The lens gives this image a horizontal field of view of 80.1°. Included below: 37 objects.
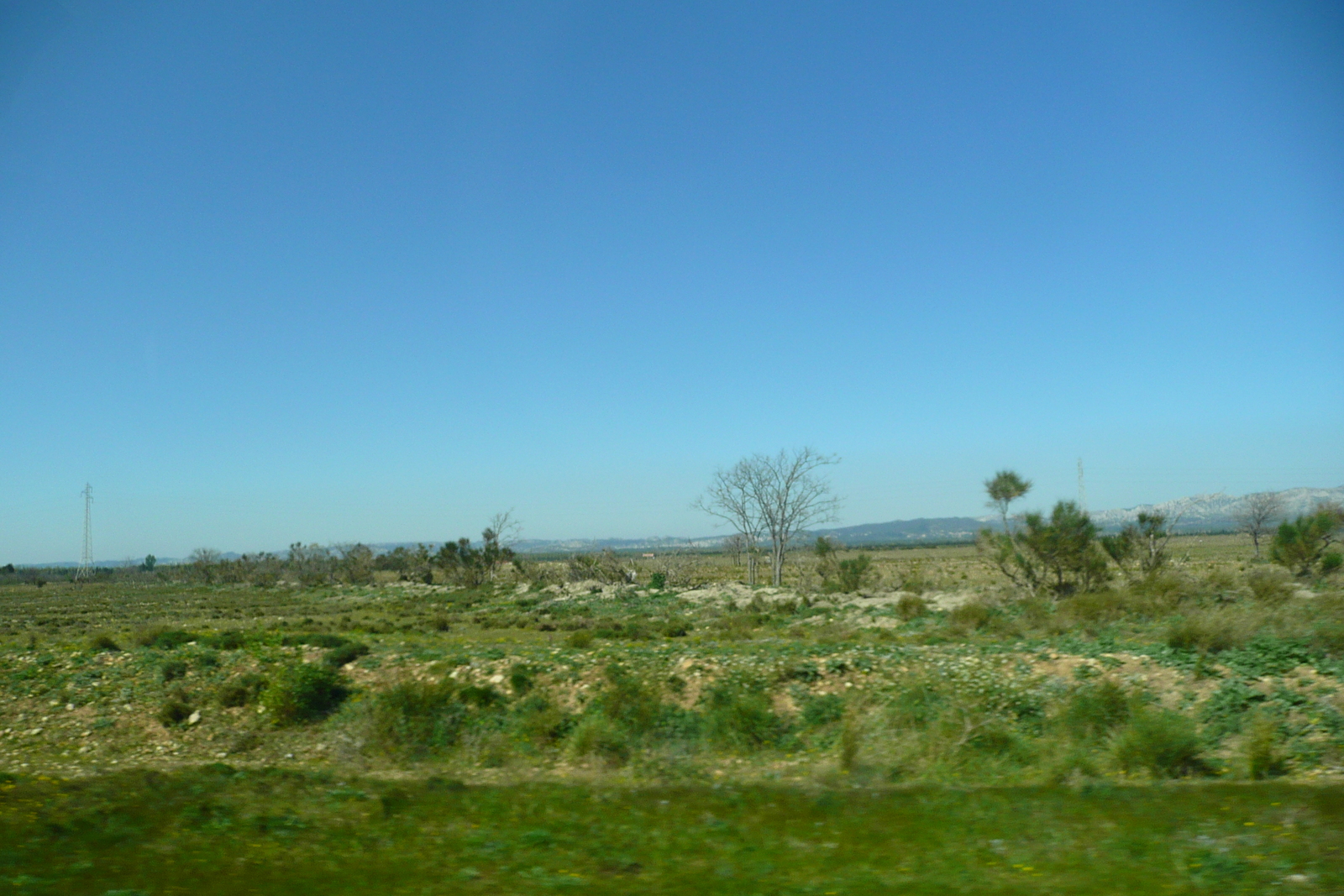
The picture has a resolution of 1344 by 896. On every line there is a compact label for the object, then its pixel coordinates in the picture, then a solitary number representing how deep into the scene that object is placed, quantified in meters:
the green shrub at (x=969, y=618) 23.72
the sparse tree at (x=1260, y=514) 77.44
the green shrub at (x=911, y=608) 28.98
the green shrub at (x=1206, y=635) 16.42
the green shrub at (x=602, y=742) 14.42
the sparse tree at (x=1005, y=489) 46.53
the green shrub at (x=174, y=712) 17.61
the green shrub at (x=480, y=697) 17.08
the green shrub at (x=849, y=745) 13.01
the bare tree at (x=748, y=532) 58.91
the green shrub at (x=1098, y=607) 23.56
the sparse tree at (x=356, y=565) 88.25
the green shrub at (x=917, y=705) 14.47
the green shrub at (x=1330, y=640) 15.29
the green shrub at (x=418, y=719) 15.76
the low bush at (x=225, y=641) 22.17
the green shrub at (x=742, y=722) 15.04
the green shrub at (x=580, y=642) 24.17
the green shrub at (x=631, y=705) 15.66
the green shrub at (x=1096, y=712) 13.55
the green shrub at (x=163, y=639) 23.27
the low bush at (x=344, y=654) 19.69
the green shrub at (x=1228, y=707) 13.11
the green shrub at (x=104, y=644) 23.05
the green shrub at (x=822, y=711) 15.67
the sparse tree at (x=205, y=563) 101.81
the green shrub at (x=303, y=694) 17.41
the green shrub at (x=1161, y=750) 11.87
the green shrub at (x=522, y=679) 17.73
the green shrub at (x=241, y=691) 18.22
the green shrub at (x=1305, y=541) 36.28
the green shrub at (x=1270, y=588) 22.71
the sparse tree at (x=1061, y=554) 33.28
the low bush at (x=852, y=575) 45.81
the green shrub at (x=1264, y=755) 11.41
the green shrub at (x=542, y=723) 15.79
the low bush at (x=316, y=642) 21.45
